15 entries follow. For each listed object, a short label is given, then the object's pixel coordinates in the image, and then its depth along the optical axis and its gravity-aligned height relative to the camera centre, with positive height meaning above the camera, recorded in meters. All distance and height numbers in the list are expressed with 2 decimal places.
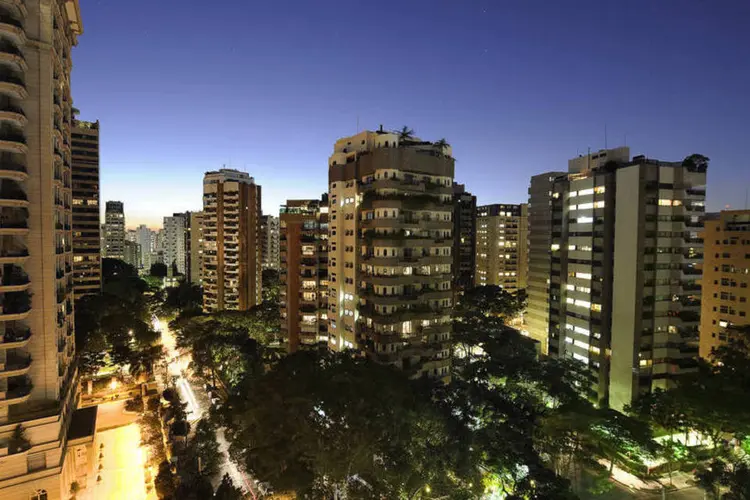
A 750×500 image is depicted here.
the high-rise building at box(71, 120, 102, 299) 89.81 +5.58
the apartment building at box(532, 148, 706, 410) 49.66 -4.68
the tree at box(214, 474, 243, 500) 29.84 -19.01
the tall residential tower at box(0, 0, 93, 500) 32.16 -2.17
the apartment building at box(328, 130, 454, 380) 47.03 -1.59
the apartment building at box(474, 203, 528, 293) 125.56 -2.74
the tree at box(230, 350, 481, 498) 28.73 -15.24
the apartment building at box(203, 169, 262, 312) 100.81 -2.30
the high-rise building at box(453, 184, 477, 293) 112.49 +0.27
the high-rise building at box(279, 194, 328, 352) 65.25 -6.25
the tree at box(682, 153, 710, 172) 51.41 +9.98
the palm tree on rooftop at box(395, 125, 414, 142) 51.31 +13.12
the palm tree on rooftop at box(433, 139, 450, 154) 53.13 +12.37
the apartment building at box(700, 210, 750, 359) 63.72 -5.95
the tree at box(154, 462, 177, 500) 35.58 -22.08
